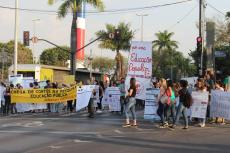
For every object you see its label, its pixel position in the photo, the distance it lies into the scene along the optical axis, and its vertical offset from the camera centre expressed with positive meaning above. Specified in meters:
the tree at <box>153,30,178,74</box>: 101.31 +8.54
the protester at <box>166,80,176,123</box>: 18.30 -0.57
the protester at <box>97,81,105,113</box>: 27.42 -0.31
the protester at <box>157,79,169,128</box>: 18.20 -0.50
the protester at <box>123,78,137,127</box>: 18.56 -0.45
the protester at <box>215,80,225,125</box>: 19.91 -0.03
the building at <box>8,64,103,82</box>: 54.94 +1.63
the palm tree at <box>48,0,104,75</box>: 45.69 +6.66
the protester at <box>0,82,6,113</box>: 27.76 -0.40
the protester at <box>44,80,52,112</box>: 27.68 +0.03
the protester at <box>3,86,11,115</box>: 27.25 -0.75
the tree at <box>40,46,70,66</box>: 110.00 +6.14
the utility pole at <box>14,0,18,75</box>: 40.09 +3.88
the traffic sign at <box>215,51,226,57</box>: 36.41 +2.30
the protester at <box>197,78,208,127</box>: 19.22 +0.02
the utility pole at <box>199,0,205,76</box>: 35.16 +4.62
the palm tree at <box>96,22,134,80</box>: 67.54 +5.63
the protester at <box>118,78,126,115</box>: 23.94 -0.22
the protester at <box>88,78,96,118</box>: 23.53 -0.78
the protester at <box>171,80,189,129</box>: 17.86 -0.68
